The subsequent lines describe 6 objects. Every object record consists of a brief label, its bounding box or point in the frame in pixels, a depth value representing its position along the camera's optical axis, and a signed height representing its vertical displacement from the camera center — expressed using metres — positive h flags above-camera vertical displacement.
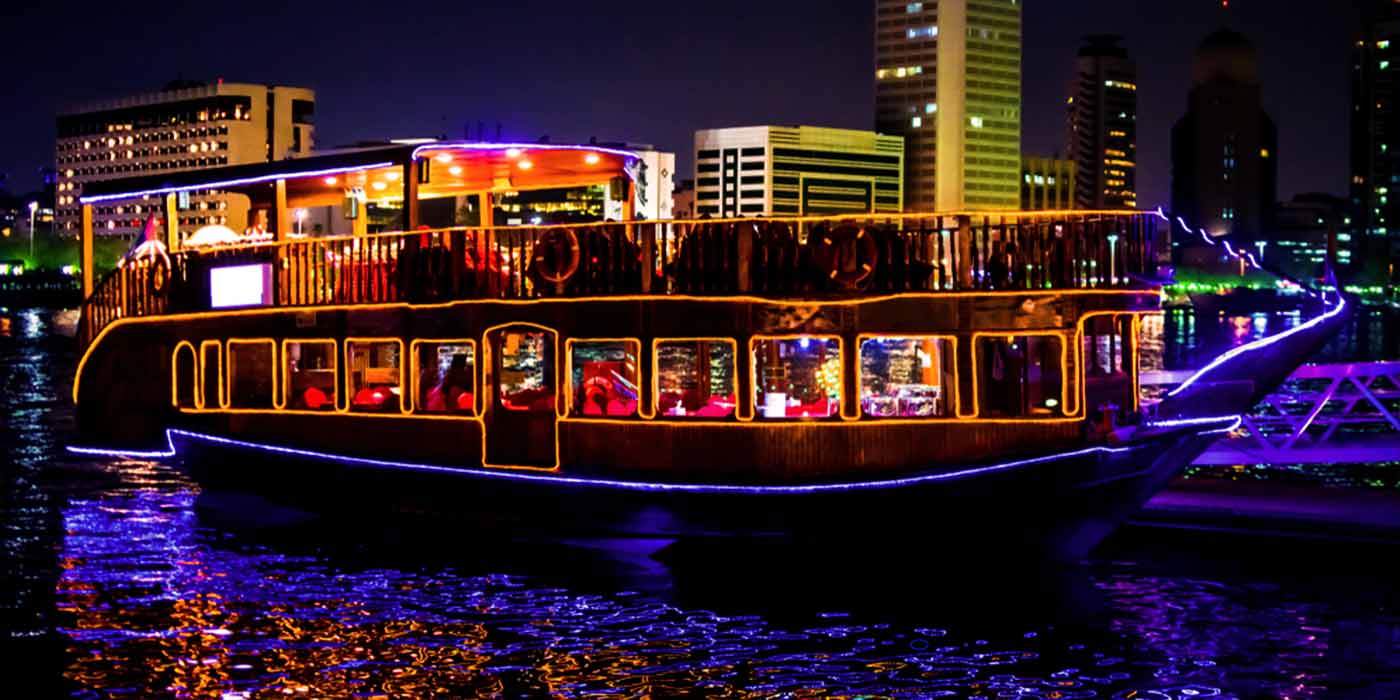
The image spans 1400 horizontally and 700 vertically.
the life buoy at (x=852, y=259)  16.45 +0.64
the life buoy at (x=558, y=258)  17.83 +0.72
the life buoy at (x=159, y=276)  21.28 +0.64
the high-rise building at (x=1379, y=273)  191.12 +5.59
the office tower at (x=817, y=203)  195.62 +14.38
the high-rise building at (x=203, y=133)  177.00 +21.50
